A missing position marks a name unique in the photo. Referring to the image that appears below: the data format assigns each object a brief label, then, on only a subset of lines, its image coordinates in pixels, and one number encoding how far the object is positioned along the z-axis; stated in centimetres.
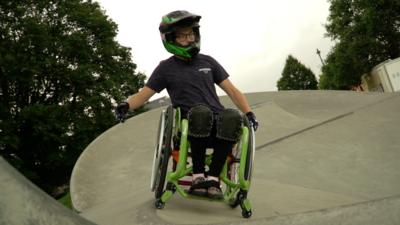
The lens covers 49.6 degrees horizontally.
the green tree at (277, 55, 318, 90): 5741
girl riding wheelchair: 406
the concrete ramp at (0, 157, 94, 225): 203
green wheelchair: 411
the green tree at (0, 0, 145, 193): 1939
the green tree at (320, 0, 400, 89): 3456
